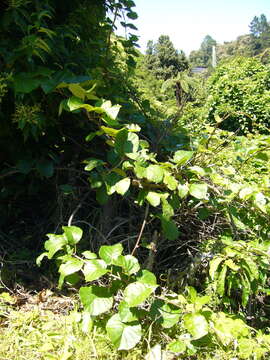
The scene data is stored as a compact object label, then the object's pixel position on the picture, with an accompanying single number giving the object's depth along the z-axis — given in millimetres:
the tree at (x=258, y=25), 83231
